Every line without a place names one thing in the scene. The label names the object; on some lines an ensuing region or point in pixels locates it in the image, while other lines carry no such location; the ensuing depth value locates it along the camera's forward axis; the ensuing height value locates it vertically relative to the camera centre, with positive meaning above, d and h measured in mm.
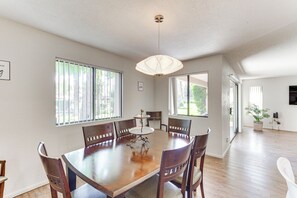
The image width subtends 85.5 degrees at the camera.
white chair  883 -479
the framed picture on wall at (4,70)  2098 +400
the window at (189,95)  4074 +135
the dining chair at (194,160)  1624 -626
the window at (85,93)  2764 +139
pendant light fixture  2018 +457
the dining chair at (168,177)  1165 -593
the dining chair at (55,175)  1007 -492
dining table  1096 -552
